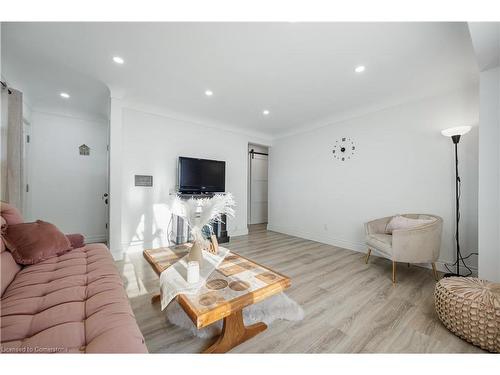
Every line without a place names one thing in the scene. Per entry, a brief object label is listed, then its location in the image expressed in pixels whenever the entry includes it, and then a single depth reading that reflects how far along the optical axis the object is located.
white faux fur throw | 1.43
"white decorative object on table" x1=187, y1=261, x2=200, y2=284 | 1.28
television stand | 3.45
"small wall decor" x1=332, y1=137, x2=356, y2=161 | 3.47
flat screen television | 3.53
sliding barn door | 5.83
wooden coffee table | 1.06
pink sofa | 0.76
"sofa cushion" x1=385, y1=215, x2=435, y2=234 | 2.43
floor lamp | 2.15
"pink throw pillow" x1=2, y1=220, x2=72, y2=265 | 1.45
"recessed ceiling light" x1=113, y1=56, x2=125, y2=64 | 2.07
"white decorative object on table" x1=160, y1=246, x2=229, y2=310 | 1.20
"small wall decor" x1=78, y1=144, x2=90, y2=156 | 3.74
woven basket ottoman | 1.24
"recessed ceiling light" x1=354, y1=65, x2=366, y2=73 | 2.17
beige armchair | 2.20
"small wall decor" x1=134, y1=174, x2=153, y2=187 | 3.26
